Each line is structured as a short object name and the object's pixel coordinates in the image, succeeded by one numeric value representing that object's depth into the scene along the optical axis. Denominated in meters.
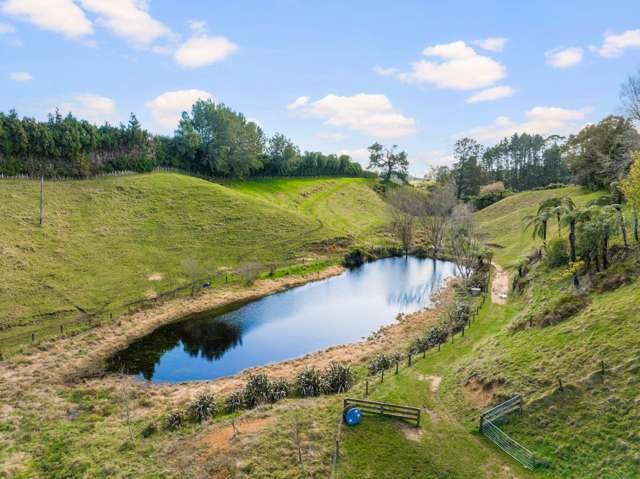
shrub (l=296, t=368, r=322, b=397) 26.80
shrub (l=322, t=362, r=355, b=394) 27.00
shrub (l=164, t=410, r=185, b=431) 23.70
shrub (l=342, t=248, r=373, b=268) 66.46
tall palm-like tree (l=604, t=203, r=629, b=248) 30.42
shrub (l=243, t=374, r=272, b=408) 26.13
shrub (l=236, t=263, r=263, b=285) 53.34
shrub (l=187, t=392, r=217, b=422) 24.62
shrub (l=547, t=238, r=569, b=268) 37.69
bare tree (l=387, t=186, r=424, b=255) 74.99
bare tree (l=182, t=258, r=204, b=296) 50.56
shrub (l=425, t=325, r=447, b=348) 33.16
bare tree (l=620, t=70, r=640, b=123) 47.03
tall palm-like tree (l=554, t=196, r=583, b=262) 32.22
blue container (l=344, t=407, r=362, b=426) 21.16
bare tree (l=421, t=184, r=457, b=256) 73.44
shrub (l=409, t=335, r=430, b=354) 32.30
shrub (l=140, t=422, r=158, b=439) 23.11
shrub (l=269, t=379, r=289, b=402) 26.48
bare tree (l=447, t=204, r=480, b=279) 55.44
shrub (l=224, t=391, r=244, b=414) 25.77
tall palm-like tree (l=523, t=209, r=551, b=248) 38.17
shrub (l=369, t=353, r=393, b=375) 29.75
